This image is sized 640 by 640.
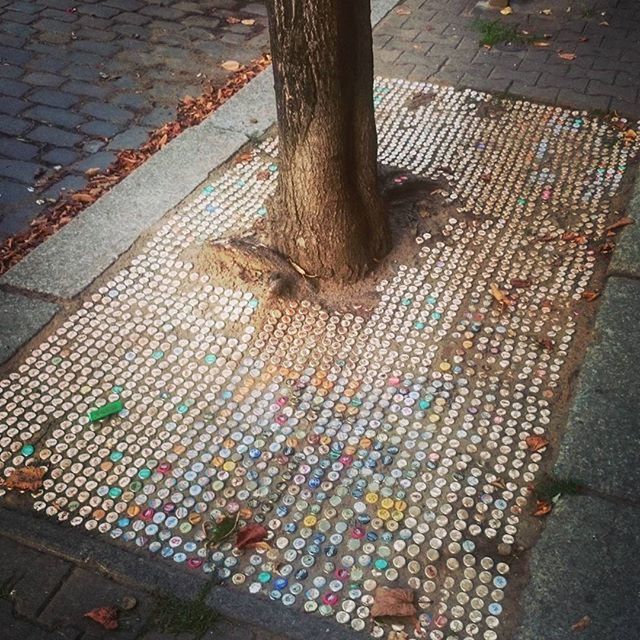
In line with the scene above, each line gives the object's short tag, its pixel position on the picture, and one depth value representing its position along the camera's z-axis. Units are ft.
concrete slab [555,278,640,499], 8.96
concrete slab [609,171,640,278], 11.89
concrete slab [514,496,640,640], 7.53
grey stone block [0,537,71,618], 7.86
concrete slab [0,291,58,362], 10.81
